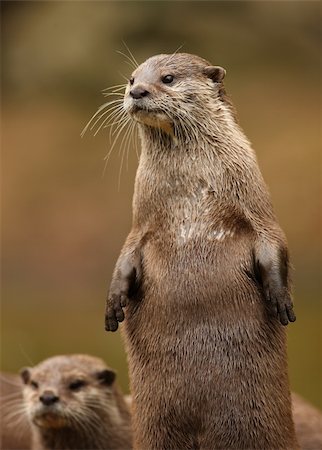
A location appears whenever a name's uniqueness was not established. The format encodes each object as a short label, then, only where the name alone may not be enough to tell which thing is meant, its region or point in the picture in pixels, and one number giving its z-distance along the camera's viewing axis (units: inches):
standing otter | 392.2
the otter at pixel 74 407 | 504.1
